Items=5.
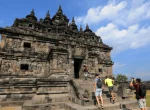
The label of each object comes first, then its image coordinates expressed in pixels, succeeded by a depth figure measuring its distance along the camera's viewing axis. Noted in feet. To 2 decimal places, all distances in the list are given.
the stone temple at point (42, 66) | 28.55
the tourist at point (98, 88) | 22.99
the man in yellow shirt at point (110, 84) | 27.40
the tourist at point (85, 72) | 42.05
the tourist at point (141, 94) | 17.79
